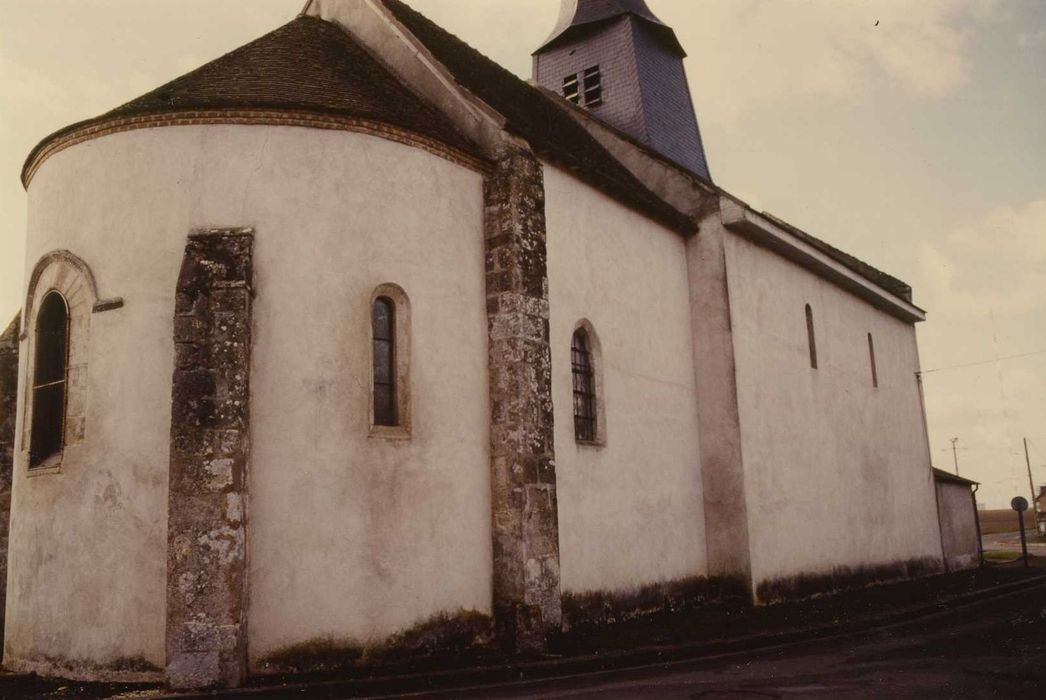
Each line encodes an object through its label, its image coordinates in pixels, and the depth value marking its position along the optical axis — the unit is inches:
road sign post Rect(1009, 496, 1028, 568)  961.5
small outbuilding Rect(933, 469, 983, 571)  938.7
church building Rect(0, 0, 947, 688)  371.2
